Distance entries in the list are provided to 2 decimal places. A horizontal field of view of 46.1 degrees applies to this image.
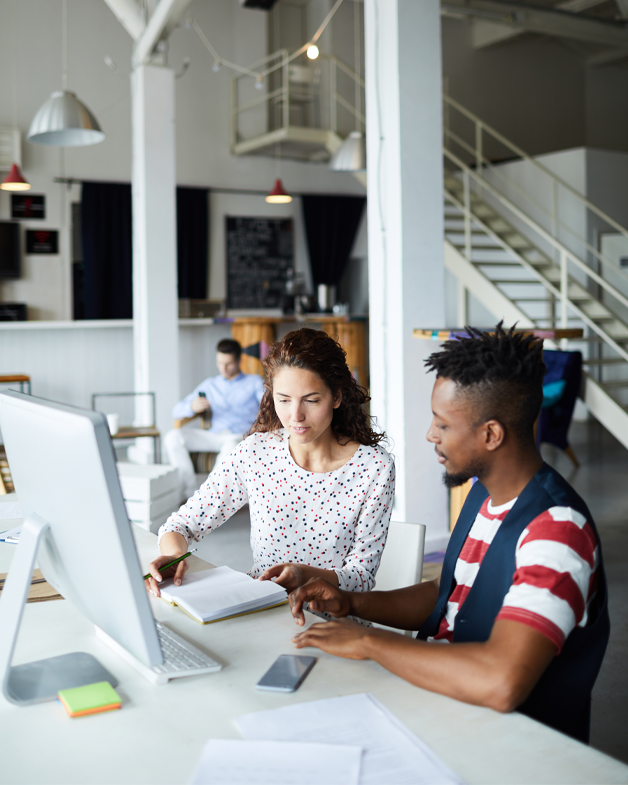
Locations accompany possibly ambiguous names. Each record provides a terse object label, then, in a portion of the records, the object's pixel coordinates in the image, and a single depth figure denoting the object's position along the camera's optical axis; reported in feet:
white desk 2.89
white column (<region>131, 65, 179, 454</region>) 19.36
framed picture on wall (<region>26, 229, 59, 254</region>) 25.03
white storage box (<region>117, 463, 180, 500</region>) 13.32
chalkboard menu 28.73
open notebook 4.44
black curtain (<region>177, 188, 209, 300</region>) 27.55
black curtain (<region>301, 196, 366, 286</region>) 29.89
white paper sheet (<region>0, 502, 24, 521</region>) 6.72
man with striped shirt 3.33
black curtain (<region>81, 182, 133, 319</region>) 25.71
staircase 20.08
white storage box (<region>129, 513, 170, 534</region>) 13.30
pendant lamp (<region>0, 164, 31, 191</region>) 20.21
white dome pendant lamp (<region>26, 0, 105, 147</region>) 14.84
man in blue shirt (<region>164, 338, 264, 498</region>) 16.01
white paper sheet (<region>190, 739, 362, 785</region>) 2.83
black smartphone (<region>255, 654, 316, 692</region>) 3.54
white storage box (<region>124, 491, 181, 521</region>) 13.29
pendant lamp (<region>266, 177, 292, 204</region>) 23.06
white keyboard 3.67
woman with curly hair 5.68
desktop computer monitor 2.89
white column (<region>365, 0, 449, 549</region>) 11.69
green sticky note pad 3.35
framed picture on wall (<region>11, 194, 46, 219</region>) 24.76
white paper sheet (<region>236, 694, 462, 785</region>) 2.86
